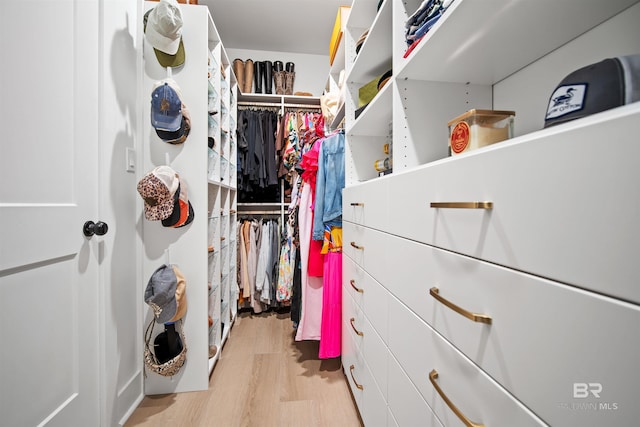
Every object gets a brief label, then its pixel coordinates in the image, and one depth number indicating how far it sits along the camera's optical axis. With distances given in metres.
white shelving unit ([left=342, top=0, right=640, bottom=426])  0.26
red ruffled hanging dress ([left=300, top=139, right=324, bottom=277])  1.61
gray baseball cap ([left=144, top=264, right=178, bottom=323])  1.17
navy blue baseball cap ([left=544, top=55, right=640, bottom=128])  0.34
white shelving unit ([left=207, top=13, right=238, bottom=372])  1.60
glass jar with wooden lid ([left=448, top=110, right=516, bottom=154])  0.60
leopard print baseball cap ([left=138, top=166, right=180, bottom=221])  1.10
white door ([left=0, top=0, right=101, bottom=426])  0.72
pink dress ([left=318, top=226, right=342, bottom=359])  1.47
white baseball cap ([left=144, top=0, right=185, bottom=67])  1.13
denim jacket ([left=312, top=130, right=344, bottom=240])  1.52
